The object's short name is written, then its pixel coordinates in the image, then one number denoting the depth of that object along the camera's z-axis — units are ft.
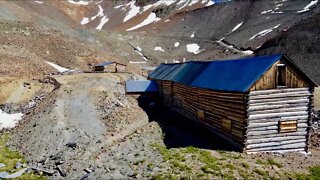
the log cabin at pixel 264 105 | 45.62
